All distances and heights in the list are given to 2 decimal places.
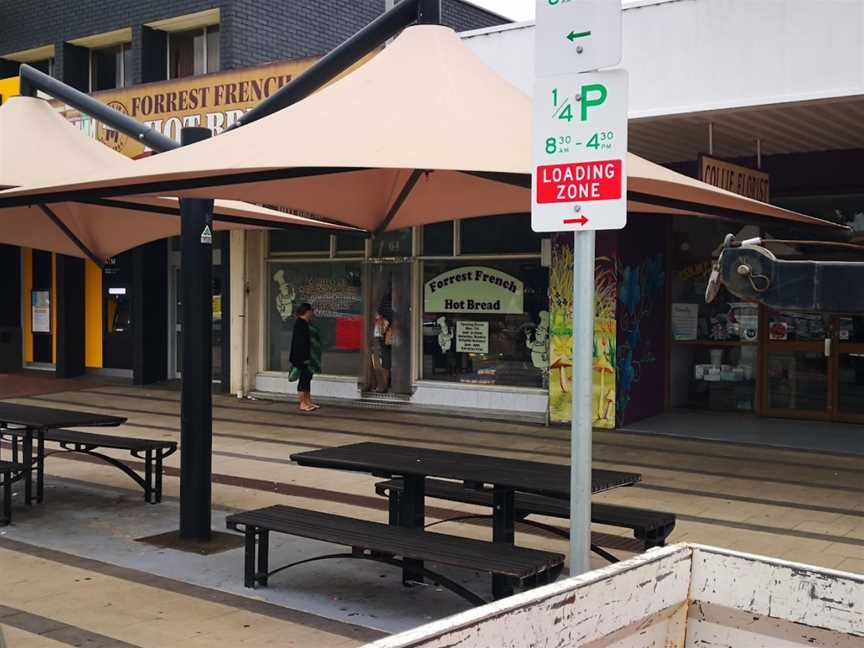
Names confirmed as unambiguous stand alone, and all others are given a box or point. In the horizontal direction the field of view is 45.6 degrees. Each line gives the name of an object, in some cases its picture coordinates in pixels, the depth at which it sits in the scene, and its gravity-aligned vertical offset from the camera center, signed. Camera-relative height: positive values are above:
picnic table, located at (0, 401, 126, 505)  8.29 -0.90
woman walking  14.86 -0.59
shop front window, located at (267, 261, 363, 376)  15.97 +0.12
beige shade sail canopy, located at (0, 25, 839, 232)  5.31 +0.94
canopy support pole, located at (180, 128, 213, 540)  7.20 -0.27
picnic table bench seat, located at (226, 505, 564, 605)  5.14 -1.23
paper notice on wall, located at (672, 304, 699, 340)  14.18 -0.05
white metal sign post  3.77 +0.62
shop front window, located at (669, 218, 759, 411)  13.73 -0.22
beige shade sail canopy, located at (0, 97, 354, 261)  8.25 +0.94
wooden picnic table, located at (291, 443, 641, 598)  6.11 -0.98
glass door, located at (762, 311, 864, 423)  12.80 -0.63
